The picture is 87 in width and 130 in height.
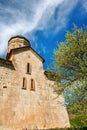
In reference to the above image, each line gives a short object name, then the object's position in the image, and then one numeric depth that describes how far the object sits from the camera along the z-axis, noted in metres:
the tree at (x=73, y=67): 7.73
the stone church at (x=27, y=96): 10.03
